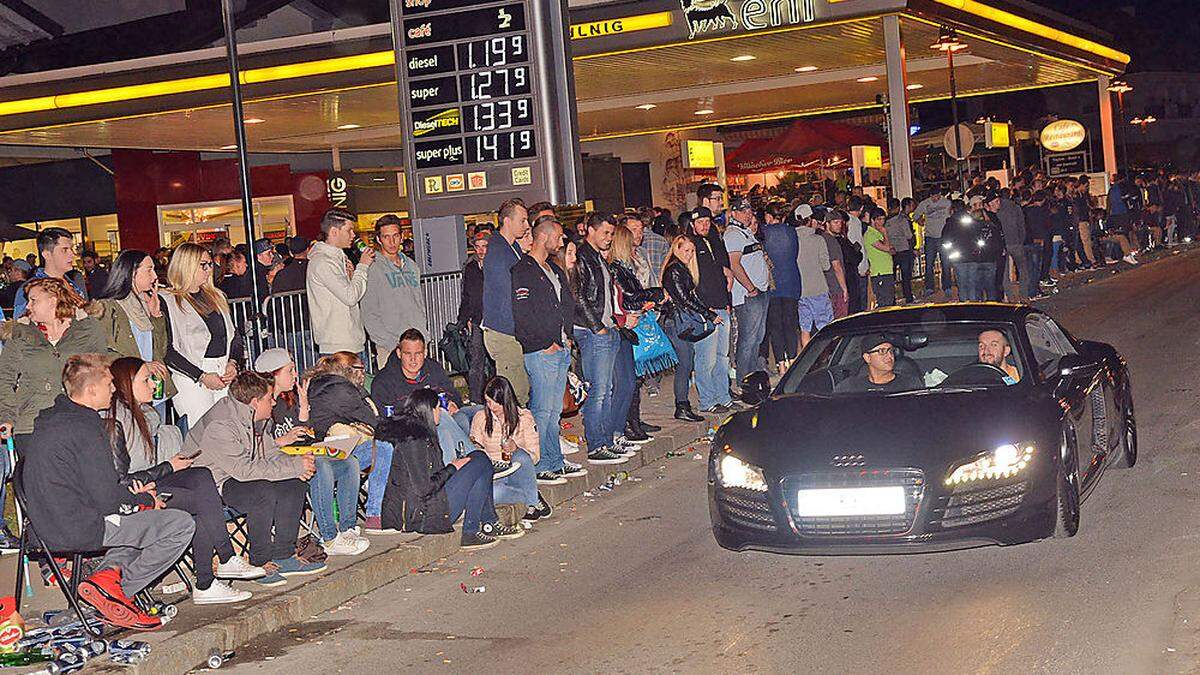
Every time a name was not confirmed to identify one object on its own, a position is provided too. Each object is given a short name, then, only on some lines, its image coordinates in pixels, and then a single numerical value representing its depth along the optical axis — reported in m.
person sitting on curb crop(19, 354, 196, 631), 7.26
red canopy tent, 32.22
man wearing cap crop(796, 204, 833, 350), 16.98
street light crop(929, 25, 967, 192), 23.94
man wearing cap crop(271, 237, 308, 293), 15.77
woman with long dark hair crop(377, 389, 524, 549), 9.37
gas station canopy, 22.56
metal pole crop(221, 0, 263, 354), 11.80
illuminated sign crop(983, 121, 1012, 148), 35.12
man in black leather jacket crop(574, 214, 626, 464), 11.87
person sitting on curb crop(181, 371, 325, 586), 8.34
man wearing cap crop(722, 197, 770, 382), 15.00
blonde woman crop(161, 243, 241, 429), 10.12
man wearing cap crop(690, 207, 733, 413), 13.95
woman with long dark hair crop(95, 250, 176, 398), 9.57
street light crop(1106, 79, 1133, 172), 38.07
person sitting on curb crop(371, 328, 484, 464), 9.98
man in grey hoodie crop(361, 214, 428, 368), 11.70
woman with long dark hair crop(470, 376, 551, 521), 9.85
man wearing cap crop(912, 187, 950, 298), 24.25
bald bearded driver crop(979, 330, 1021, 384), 8.80
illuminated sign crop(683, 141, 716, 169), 33.28
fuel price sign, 15.01
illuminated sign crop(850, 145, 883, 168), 32.97
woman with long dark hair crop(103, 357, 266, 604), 7.90
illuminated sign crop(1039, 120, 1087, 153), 40.12
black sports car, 7.34
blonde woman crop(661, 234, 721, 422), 13.50
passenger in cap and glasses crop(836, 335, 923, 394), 8.86
